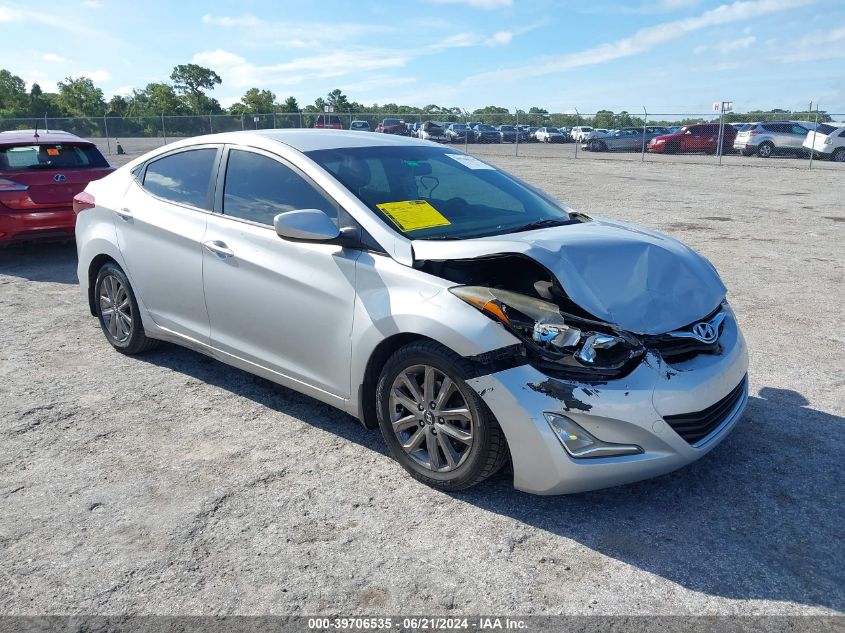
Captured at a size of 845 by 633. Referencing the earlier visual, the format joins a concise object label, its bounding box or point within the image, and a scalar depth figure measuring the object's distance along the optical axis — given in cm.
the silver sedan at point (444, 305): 308
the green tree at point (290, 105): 7912
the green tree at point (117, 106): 8290
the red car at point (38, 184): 815
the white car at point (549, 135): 4275
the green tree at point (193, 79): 10325
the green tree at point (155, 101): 8338
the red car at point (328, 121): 3716
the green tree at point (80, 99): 8069
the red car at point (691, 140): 3072
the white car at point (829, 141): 2611
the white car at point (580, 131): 3828
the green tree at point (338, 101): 8721
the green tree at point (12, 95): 7650
